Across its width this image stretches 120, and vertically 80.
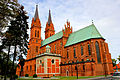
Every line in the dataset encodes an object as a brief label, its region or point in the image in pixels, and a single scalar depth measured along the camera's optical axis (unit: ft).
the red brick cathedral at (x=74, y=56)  114.11
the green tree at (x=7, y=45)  64.61
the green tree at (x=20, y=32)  73.26
